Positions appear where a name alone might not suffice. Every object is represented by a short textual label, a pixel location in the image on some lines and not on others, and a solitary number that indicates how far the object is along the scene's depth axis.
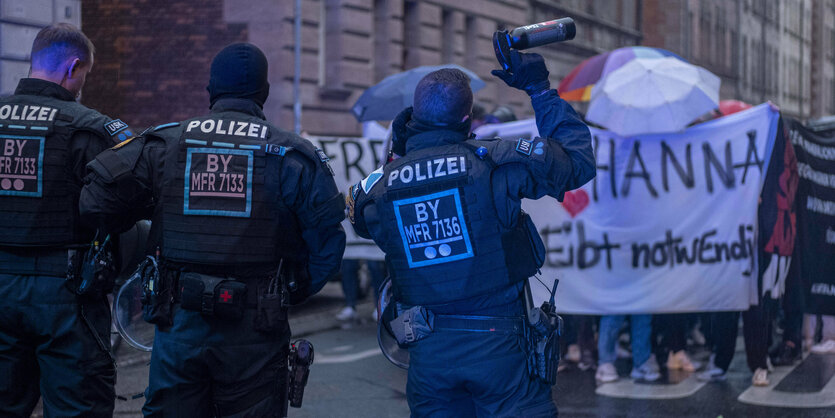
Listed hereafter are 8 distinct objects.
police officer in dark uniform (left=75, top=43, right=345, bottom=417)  3.77
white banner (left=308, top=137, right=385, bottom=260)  10.25
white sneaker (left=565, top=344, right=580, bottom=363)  8.28
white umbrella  7.38
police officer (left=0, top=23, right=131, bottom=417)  4.18
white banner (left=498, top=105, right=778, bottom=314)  7.44
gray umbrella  10.34
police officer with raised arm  3.62
